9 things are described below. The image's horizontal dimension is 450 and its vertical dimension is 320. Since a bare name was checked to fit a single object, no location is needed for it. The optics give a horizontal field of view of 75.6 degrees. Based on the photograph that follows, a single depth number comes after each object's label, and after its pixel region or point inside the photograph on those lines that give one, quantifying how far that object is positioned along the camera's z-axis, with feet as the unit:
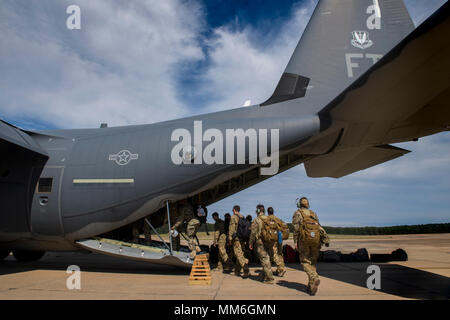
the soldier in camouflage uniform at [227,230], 29.00
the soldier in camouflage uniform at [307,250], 18.63
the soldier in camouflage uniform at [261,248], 22.85
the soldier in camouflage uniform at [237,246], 25.09
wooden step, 22.34
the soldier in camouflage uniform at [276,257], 25.67
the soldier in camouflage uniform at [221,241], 28.27
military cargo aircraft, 26.04
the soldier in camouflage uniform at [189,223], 26.50
